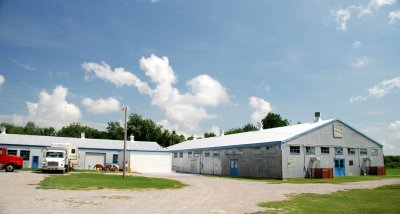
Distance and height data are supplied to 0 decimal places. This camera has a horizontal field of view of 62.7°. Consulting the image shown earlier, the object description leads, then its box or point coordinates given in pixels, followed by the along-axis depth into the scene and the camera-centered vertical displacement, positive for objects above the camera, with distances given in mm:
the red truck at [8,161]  36406 -1447
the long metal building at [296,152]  39281 -321
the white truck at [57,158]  37688 -1117
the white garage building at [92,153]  55469 -753
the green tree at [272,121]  97850 +8449
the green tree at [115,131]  105625 +5738
